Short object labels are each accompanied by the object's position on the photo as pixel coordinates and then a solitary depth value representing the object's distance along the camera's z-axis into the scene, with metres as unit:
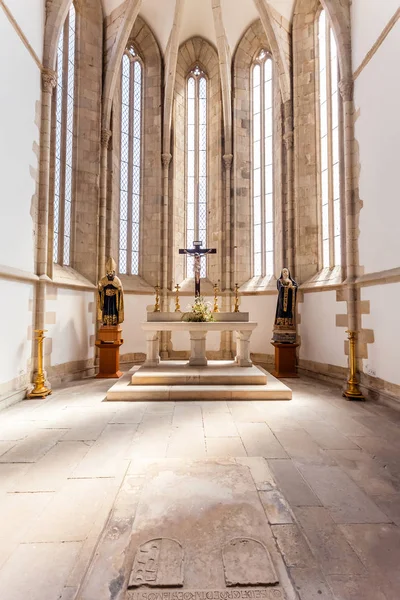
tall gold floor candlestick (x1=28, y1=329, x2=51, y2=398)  6.12
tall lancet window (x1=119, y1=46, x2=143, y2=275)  10.66
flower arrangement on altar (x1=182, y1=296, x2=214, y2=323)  7.52
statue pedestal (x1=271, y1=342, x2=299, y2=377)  8.30
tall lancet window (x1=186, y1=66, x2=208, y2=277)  11.59
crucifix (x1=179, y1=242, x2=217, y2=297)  8.23
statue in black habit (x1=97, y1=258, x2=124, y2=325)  8.24
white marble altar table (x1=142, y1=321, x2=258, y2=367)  7.15
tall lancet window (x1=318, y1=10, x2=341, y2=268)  8.38
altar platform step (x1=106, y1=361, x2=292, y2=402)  5.80
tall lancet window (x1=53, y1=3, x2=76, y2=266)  8.31
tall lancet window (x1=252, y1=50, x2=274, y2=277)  10.61
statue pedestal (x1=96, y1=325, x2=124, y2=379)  8.21
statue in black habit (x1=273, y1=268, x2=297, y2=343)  8.30
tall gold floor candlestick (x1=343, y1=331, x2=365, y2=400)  6.02
